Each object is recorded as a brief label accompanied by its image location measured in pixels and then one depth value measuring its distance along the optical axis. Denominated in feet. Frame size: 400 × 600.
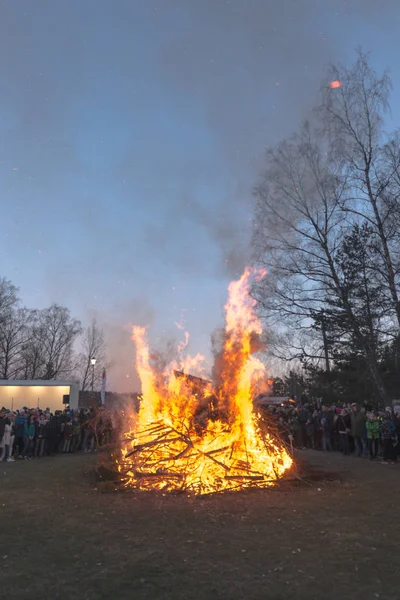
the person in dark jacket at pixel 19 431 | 53.42
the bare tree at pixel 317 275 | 68.90
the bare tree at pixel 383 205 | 62.85
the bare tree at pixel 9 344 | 168.14
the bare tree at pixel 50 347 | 182.29
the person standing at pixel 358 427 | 51.23
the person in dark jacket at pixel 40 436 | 55.16
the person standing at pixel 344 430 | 54.18
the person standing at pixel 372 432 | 48.88
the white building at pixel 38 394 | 90.43
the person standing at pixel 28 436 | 53.26
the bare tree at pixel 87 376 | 206.28
